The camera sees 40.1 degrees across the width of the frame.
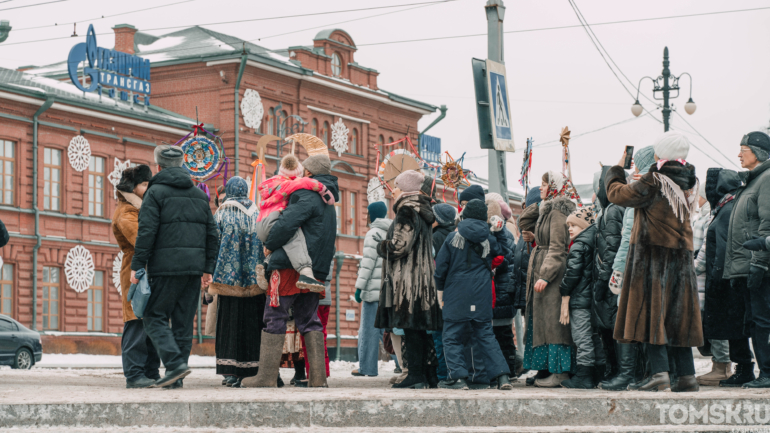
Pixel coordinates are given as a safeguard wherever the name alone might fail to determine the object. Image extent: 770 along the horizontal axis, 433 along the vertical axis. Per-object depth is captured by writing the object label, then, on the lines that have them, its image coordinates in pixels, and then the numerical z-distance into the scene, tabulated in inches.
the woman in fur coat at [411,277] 359.6
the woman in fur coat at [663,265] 308.5
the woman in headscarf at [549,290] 361.7
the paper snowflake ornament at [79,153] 1343.5
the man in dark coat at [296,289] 338.6
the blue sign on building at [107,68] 1402.6
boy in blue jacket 349.7
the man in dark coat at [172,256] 329.1
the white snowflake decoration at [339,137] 1755.7
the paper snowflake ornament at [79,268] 1322.6
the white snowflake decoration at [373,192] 1807.3
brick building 1288.1
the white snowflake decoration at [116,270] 1369.3
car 930.7
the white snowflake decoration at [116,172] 1395.2
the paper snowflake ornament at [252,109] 1571.1
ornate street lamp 1071.6
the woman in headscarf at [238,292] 371.9
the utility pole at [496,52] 442.9
